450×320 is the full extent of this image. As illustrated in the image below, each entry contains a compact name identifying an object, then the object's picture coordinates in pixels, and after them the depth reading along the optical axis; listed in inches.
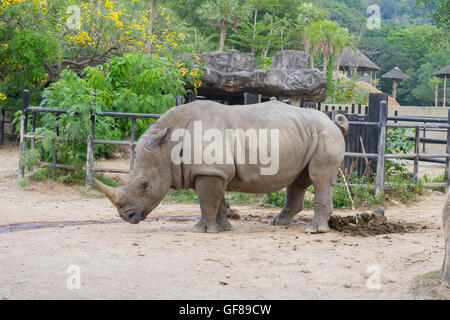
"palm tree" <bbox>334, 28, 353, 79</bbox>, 1385.3
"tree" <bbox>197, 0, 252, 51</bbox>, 1302.9
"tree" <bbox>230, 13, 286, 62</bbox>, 1445.6
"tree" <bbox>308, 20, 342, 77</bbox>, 1368.1
